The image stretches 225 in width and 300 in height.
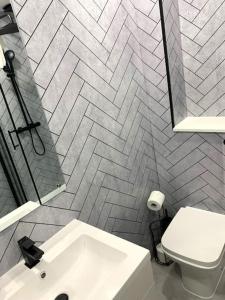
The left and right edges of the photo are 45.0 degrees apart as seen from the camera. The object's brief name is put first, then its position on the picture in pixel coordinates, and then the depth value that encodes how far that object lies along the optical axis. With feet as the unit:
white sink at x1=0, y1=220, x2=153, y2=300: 3.58
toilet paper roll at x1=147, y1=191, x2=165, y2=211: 6.51
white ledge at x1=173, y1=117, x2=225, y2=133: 5.92
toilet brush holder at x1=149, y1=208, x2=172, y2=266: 7.36
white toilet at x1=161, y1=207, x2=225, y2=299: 5.39
